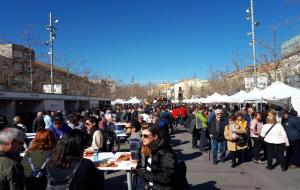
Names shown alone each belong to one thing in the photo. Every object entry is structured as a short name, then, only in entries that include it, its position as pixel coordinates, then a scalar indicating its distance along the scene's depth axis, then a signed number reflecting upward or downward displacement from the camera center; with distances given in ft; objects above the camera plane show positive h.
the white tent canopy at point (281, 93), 36.53 +0.77
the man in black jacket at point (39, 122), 33.48 -2.84
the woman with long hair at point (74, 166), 7.31 -2.06
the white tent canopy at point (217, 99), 67.30 +0.10
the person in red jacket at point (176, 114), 61.31 -3.75
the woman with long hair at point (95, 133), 19.34 -2.71
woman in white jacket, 22.36 -4.01
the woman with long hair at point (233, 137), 24.30 -4.01
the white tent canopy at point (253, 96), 43.03 +0.56
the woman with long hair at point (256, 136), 25.74 -4.22
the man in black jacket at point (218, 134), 25.15 -3.84
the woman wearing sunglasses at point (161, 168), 9.57 -2.82
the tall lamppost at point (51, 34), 68.27 +20.42
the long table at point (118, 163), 14.50 -4.10
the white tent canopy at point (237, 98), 54.35 +0.19
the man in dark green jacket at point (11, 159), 7.57 -1.92
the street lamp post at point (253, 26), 68.27 +21.56
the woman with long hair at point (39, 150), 10.34 -2.23
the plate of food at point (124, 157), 16.11 -4.05
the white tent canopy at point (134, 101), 99.52 -0.10
